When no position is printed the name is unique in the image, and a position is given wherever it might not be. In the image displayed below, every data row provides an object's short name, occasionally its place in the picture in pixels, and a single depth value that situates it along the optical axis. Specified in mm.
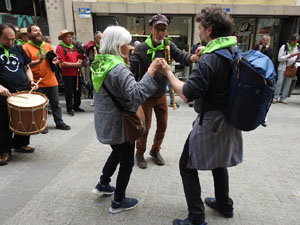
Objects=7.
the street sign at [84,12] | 8109
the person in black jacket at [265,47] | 7013
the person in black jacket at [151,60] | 3010
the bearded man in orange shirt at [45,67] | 4430
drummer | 3299
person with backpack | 1760
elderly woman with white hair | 1868
